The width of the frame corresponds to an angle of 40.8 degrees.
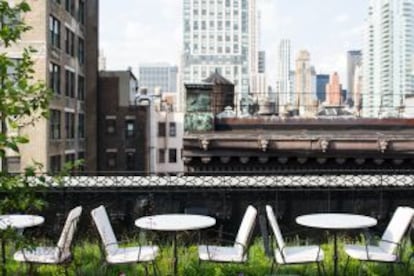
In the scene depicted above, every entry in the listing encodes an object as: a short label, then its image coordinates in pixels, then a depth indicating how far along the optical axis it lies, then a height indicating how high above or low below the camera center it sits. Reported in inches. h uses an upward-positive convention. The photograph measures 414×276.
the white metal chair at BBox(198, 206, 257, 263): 269.3 -60.5
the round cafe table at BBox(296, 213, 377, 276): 262.1 -45.1
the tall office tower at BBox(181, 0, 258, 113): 6663.4 +1107.9
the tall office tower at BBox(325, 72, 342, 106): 5634.8 +638.1
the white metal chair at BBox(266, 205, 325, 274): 264.4 -60.5
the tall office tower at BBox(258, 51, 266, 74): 7663.4 +914.1
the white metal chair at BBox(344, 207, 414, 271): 266.5 -58.7
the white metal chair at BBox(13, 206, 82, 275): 254.8 -58.5
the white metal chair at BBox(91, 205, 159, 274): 263.9 -59.6
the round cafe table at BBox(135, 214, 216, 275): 263.3 -46.3
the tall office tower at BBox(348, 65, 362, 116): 6537.4 +647.7
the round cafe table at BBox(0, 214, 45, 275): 272.5 -47.2
